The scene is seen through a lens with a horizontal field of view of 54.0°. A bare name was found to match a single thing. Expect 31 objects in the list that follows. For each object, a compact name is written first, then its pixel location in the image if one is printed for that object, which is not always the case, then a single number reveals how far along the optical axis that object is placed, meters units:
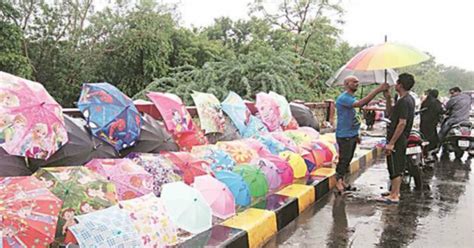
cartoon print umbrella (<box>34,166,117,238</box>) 3.32
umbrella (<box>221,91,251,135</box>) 6.36
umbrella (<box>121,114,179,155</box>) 4.68
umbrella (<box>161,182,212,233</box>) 3.78
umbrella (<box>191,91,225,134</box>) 5.80
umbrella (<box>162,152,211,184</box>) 4.54
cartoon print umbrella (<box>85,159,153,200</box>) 3.80
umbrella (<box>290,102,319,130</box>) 8.95
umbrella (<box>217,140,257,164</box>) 5.39
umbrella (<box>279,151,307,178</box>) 6.11
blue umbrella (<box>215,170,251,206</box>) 4.72
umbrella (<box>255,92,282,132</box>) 7.16
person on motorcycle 9.84
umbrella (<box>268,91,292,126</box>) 7.48
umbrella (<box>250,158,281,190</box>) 5.32
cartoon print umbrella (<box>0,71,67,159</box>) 3.41
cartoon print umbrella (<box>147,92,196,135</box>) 5.06
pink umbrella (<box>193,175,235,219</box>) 4.27
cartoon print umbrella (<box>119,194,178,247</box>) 3.28
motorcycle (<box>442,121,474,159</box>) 10.06
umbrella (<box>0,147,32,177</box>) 3.46
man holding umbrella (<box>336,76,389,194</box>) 5.93
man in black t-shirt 5.58
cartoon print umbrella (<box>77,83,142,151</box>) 4.26
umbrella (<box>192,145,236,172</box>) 5.07
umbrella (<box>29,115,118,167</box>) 3.88
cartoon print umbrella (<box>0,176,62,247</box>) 2.83
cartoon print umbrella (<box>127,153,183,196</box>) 4.29
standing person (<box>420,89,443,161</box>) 8.98
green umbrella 5.00
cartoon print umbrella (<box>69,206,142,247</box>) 2.99
